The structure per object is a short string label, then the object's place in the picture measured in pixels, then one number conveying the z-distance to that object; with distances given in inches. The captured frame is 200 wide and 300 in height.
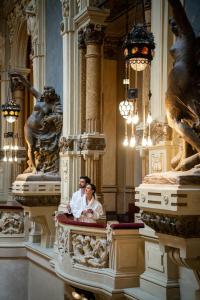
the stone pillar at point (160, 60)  326.3
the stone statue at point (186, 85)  258.7
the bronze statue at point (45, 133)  522.9
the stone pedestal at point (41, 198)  504.7
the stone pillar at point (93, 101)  459.2
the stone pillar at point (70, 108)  476.7
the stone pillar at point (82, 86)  476.4
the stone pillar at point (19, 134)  695.1
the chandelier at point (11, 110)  550.6
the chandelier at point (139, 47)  285.9
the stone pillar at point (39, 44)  577.6
